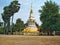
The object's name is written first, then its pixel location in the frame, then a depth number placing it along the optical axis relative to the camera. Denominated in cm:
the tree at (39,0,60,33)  2999
